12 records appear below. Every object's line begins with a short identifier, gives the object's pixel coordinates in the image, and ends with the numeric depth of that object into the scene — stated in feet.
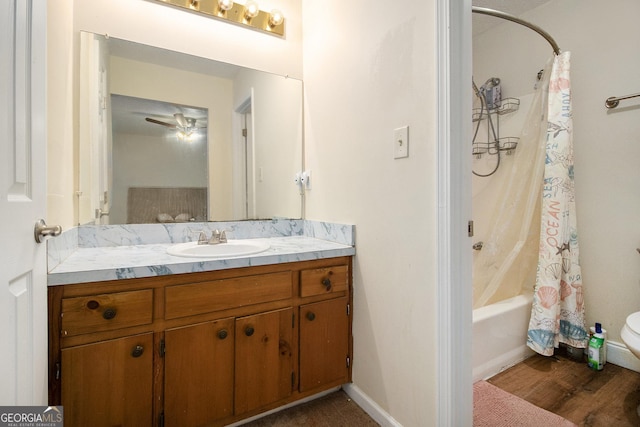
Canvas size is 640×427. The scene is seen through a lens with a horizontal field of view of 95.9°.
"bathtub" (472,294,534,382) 5.29
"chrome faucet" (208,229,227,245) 5.05
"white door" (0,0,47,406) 2.00
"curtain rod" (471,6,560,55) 4.91
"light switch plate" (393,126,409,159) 3.87
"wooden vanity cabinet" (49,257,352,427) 3.13
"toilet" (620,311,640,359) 4.09
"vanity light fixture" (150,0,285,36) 5.26
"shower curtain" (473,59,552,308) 6.29
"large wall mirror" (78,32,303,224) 4.58
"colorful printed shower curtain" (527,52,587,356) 5.84
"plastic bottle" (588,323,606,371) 5.54
